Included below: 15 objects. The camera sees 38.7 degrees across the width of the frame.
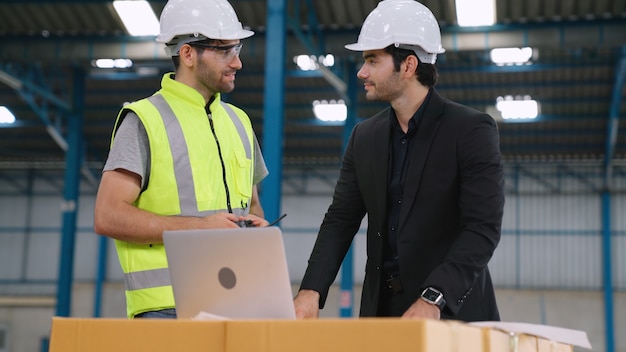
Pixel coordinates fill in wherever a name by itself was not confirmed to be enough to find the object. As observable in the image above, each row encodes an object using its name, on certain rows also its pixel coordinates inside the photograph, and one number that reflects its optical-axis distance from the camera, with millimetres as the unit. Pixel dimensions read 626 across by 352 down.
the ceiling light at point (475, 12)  17953
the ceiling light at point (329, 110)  25125
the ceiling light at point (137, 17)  18500
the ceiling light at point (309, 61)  19808
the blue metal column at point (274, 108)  12539
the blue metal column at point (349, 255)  20312
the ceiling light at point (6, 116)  26153
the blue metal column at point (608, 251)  26844
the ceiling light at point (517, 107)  24016
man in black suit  3766
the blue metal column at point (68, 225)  20750
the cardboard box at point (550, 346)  3199
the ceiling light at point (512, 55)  20419
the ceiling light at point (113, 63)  21281
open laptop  2797
